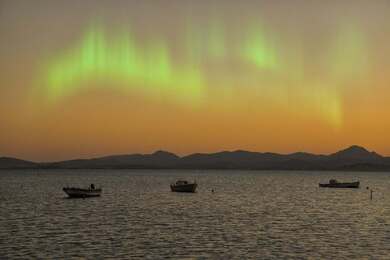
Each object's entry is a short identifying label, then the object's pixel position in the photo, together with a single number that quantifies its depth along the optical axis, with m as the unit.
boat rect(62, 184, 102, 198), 132.75
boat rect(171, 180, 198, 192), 161.88
